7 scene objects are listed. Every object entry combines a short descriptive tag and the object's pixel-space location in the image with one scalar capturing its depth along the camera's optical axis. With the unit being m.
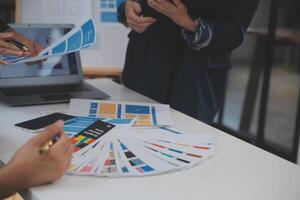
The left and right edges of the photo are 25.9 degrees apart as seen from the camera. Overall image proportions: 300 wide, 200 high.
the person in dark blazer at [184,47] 2.03
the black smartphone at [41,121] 1.75
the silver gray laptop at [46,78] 2.06
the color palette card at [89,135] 1.63
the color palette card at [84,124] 1.74
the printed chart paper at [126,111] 1.86
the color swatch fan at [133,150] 1.53
